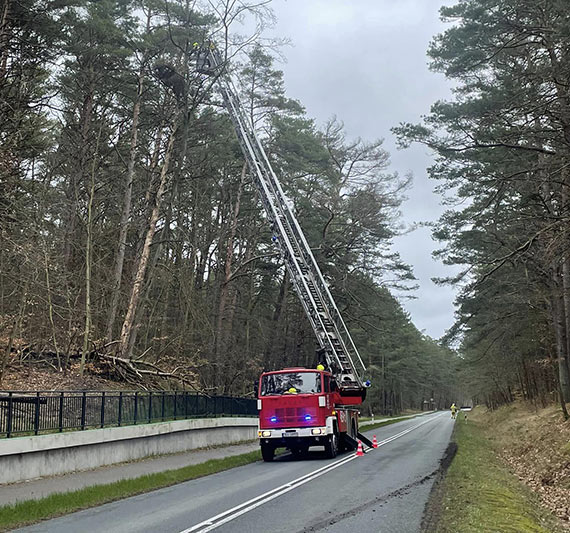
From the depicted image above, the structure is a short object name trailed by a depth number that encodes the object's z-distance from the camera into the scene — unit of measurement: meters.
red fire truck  19.48
